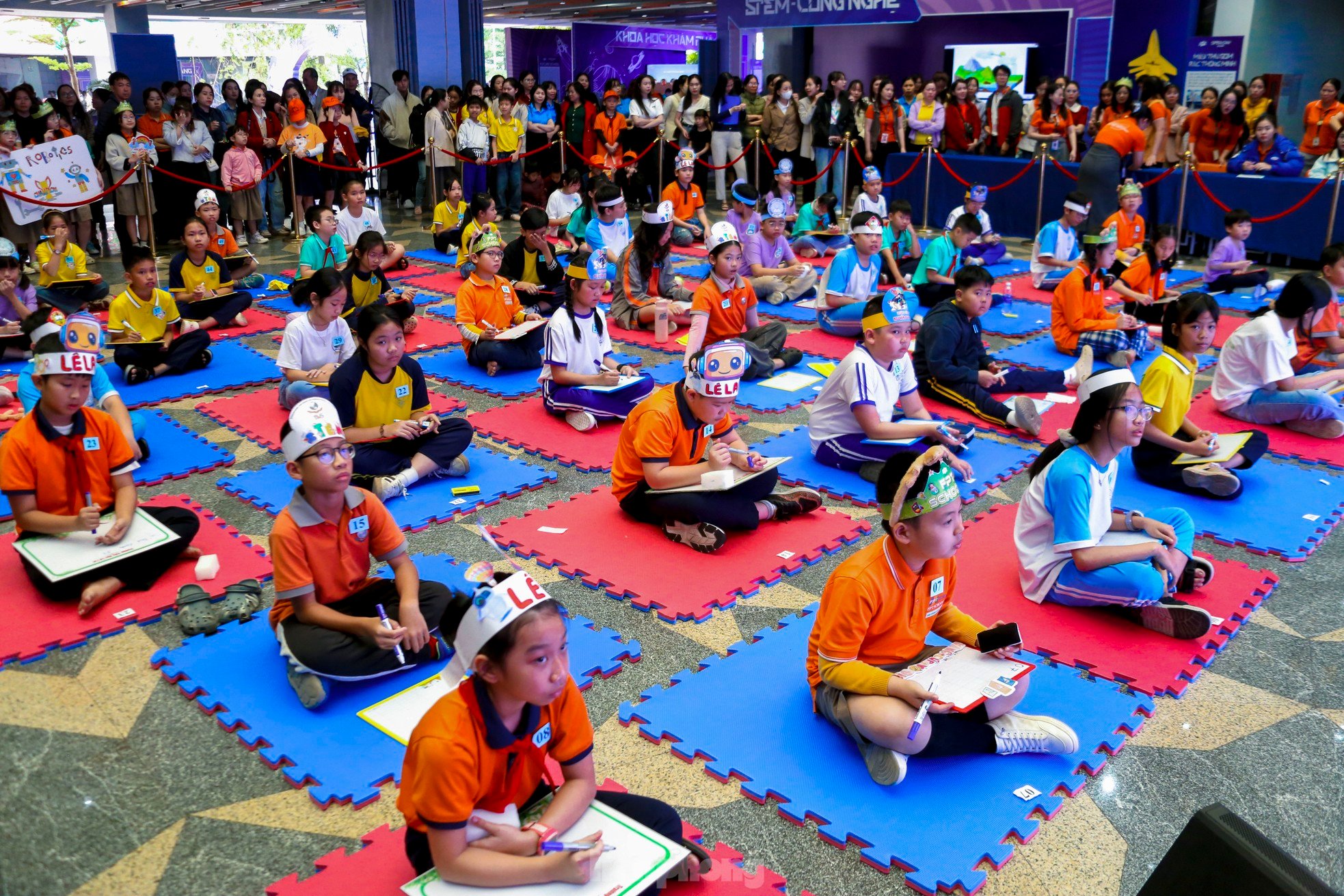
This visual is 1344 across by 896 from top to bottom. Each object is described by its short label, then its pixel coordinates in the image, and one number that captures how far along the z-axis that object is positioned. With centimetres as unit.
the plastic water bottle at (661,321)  988
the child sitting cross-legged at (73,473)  503
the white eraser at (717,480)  555
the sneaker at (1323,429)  738
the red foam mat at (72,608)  476
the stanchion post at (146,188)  1291
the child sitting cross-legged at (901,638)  362
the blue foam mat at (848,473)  657
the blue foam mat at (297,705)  385
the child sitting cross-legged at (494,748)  268
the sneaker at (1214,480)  633
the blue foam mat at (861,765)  348
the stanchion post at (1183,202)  1335
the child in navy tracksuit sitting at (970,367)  778
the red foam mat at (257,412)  751
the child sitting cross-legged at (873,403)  638
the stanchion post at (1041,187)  1466
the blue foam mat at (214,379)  843
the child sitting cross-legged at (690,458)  550
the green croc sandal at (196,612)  482
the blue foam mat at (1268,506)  586
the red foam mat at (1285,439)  718
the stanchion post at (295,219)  1490
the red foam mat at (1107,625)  455
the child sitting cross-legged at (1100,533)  467
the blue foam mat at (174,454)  681
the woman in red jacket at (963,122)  1647
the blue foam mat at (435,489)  627
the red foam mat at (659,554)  523
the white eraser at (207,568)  529
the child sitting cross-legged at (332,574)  415
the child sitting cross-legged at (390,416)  614
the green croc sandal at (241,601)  492
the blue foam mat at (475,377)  868
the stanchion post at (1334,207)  1205
